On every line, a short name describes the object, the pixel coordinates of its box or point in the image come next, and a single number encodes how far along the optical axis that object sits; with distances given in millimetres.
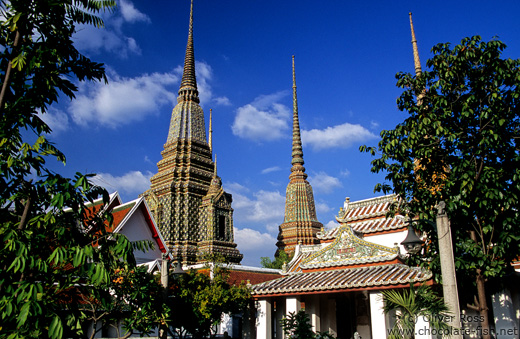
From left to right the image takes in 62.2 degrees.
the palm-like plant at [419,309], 8062
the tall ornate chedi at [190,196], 34406
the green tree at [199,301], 17172
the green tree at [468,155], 9391
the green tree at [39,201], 6418
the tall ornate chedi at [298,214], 45812
